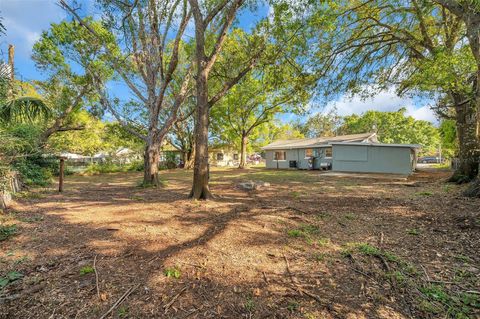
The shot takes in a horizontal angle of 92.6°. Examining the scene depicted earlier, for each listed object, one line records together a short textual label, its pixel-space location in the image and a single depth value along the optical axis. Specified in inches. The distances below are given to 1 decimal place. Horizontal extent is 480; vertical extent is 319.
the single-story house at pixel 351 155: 653.3
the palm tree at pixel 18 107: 142.7
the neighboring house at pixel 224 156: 1323.8
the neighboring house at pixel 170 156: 1138.7
